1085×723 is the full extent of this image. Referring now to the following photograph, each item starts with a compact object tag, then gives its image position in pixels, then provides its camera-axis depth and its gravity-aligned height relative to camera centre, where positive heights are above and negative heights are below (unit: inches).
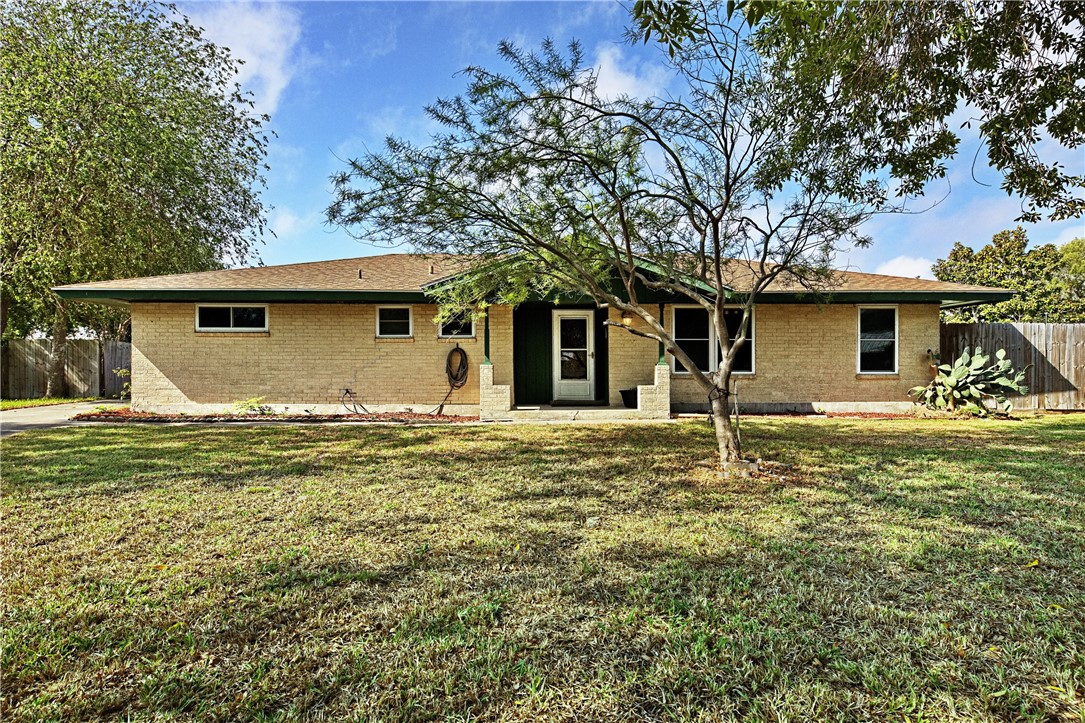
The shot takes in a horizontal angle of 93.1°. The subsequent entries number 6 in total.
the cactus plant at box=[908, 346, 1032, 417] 438.3 -17.5
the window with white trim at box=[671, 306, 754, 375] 488.7 +27.3
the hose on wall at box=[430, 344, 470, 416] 473.4 -1.0
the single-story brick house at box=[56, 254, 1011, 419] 465.1 +19.6
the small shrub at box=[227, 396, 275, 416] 446.7 -34.4
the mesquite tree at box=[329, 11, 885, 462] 226.8 +87.9
